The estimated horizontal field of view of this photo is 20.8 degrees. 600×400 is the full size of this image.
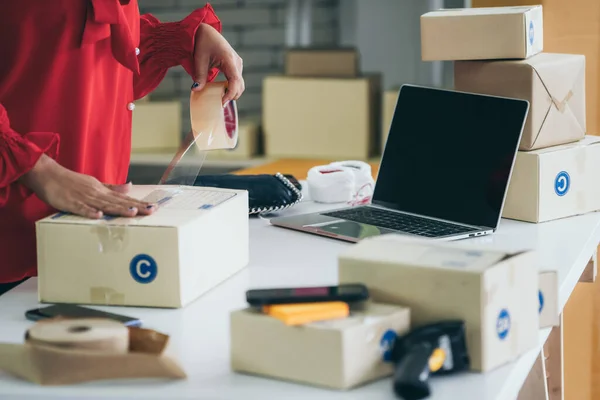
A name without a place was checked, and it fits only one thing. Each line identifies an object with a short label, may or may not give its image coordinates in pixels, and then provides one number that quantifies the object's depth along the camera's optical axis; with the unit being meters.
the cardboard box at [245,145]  4.76
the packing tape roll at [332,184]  2.66
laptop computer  2.42
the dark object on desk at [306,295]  1.82
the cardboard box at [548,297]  1.95
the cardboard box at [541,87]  2.47
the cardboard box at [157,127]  4.91
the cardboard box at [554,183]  2.46
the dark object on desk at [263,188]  2.56
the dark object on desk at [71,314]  1.97
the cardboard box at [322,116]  4.60
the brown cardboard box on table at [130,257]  2.03
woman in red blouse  2.11
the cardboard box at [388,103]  4.46
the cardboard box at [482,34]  2.48
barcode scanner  1.75
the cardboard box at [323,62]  4.64
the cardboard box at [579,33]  2.90
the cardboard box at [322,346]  1.78
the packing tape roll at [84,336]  1.82
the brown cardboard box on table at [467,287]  1.82
